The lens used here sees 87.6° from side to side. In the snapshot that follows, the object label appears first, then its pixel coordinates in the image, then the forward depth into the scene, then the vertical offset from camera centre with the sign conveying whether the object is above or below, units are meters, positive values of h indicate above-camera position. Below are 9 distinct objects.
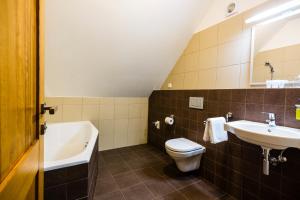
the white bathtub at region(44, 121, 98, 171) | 2.15 -0.65
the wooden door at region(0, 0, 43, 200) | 0.45 -0.02
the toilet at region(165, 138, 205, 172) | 1.92 -0.70
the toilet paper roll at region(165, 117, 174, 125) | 2.61 -0.41
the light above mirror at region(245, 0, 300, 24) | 1.34 +0.80
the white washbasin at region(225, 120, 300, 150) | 1.03 -0.27
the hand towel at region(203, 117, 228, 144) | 1.64 -0.35
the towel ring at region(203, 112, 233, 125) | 1.76 -0.21
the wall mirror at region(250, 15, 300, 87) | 1.36 +0.44
